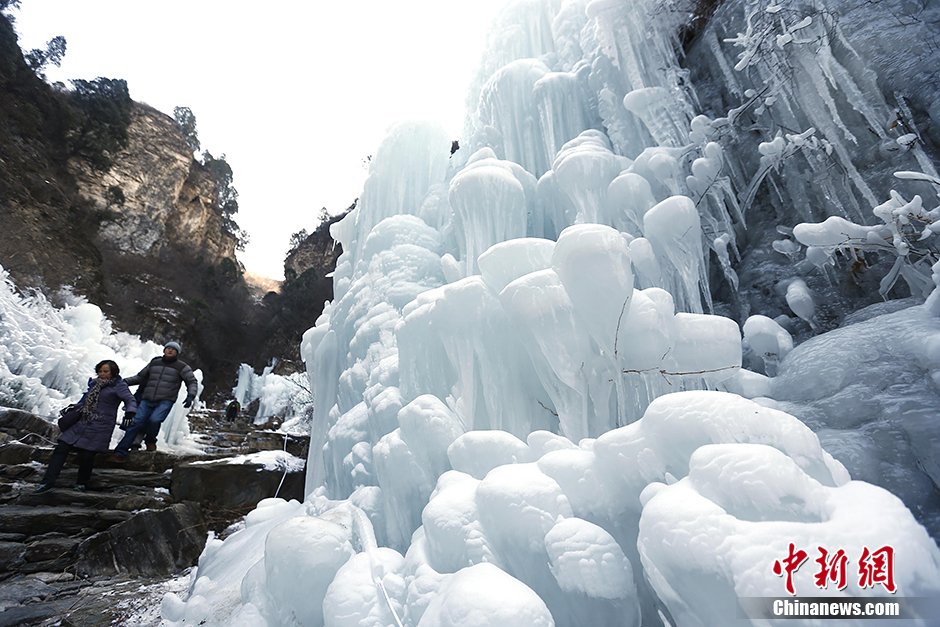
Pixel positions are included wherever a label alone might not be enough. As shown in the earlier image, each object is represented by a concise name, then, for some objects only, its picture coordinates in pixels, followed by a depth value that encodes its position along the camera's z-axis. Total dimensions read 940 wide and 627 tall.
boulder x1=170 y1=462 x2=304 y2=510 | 5.10
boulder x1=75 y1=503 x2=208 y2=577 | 3.60
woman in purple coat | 4.56
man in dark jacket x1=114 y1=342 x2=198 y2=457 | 5.66
